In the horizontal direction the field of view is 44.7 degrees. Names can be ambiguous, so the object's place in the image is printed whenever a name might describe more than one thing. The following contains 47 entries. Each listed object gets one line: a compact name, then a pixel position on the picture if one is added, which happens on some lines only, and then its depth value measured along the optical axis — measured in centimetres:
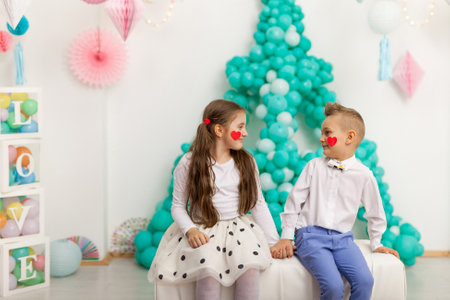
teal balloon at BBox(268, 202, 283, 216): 324
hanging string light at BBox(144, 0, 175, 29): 371
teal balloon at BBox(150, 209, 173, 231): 343
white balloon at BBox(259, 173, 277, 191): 333
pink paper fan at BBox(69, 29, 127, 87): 344
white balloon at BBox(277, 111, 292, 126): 334
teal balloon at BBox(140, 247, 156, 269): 343
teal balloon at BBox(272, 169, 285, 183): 330
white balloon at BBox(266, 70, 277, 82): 338
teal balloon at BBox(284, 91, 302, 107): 337
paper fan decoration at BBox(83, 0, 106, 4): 296
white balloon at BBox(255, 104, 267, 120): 344
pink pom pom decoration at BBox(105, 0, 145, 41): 299
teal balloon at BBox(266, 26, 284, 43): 338
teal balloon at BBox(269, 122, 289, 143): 330
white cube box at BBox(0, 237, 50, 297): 299
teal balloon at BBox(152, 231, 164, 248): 343
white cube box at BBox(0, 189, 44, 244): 306
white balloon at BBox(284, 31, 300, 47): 339
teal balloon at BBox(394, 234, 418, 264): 338
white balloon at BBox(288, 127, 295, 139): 337
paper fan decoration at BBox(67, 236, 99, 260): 359
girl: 225
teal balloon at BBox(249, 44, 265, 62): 345
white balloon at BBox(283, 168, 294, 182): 332
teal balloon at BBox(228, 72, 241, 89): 346
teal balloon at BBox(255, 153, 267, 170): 335
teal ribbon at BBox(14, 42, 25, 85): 323
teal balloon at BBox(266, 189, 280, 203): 329
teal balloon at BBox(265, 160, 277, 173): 332
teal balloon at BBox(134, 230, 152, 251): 349
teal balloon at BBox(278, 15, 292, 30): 341
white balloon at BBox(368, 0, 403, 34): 326
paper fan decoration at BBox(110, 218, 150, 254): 377
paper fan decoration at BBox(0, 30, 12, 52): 324
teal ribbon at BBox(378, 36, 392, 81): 336
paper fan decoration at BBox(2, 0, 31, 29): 267
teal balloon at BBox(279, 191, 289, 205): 326
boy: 243
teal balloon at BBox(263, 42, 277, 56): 340
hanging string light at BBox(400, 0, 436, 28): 362
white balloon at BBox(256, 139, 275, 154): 334
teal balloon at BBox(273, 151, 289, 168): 327
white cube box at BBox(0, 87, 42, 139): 302
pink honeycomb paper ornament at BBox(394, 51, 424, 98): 359
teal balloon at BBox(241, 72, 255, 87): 342
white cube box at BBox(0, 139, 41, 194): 300
